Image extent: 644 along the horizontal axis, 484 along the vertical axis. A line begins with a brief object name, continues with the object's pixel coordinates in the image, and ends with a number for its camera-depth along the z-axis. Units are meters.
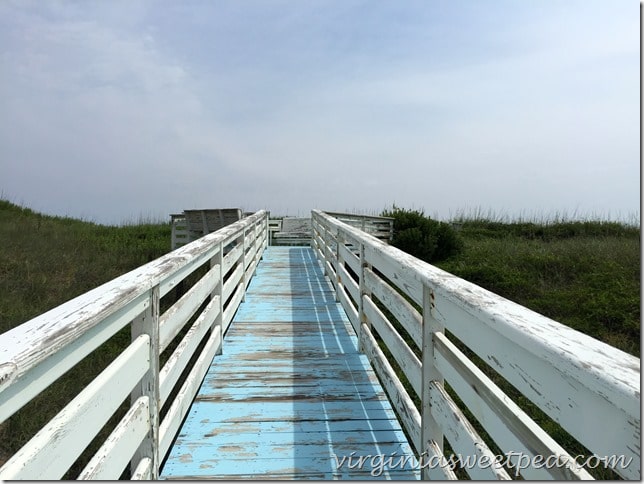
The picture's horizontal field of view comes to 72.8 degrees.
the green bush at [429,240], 12.55
